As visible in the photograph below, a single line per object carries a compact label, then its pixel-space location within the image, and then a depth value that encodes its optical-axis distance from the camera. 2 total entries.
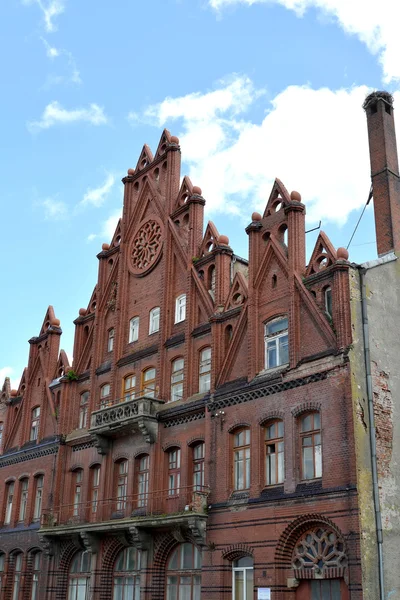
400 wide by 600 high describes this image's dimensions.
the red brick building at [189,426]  26.05
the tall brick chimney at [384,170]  30.45
